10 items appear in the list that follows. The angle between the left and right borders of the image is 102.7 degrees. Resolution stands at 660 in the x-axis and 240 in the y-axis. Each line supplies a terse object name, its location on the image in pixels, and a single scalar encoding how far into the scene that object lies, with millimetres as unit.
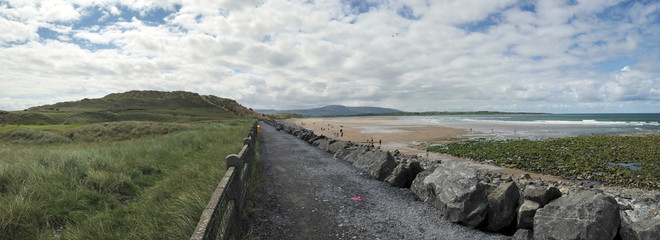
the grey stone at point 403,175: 9469
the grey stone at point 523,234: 5395
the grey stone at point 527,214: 5703
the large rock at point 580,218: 4695
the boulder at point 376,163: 10508
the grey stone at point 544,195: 5875
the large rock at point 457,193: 6280
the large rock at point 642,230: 4340
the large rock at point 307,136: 24030
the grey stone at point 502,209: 6101
